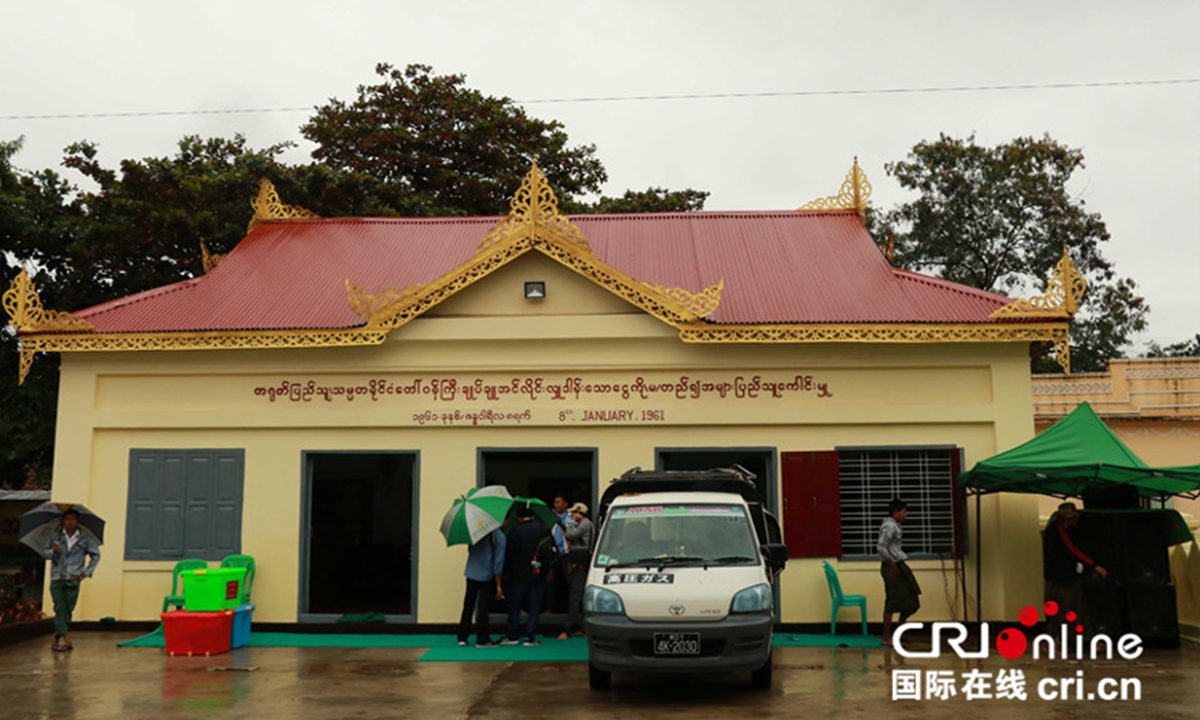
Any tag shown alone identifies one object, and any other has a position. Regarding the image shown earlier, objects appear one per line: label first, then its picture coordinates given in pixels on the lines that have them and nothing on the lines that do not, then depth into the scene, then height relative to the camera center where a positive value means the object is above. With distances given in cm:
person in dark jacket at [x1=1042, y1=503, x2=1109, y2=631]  1254 -86
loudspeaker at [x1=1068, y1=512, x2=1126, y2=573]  1286 -57
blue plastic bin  1295 -164
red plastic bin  1230 -161
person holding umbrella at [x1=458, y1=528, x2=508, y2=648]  1281 -99
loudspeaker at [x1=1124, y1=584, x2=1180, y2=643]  1255 -144
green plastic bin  1250 -112
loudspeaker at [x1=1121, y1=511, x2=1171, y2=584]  1272 -68
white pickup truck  931 -84
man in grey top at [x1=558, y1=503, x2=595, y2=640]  1278 -94
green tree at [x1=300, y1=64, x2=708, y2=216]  2841 +971
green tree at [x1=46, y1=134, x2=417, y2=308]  2020 +567
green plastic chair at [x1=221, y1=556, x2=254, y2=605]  1395 -91
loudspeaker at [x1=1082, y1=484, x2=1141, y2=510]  1321 -4
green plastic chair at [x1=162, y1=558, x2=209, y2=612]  1378 -95
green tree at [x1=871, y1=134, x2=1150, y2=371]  3369 +885
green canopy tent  1205 +30
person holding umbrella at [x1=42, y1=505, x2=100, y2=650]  1280 -85
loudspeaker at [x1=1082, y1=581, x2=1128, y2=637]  1264 -141
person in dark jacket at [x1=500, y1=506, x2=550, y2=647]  1287 -98
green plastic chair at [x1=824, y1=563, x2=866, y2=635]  1309 -131
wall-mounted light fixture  1432 +282
